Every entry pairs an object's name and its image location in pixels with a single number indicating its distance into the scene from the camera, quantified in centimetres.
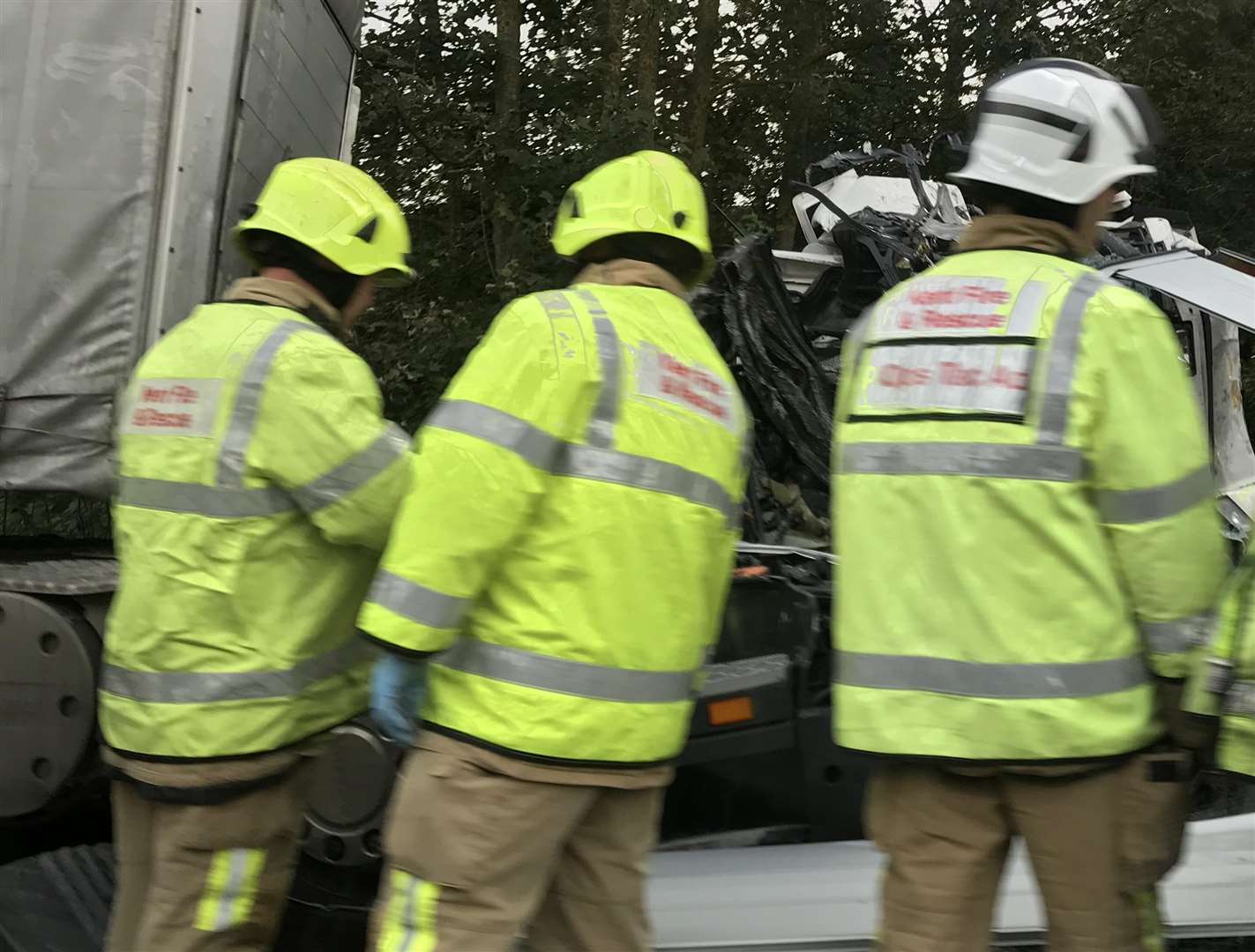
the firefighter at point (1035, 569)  185
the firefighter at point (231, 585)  221
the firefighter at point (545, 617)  190
